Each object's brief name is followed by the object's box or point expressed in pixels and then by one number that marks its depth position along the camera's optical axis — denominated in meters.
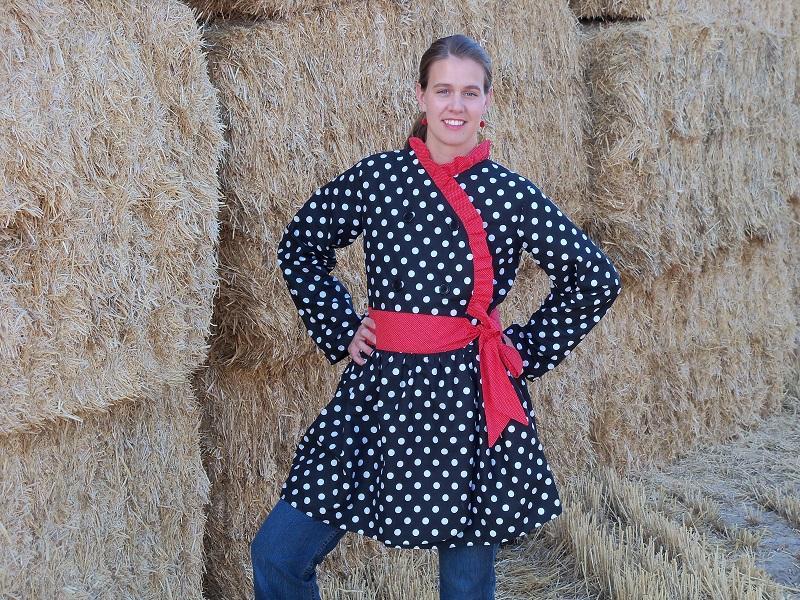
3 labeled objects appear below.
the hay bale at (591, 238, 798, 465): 4.36
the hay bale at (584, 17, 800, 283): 4.10
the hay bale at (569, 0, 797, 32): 4.23
